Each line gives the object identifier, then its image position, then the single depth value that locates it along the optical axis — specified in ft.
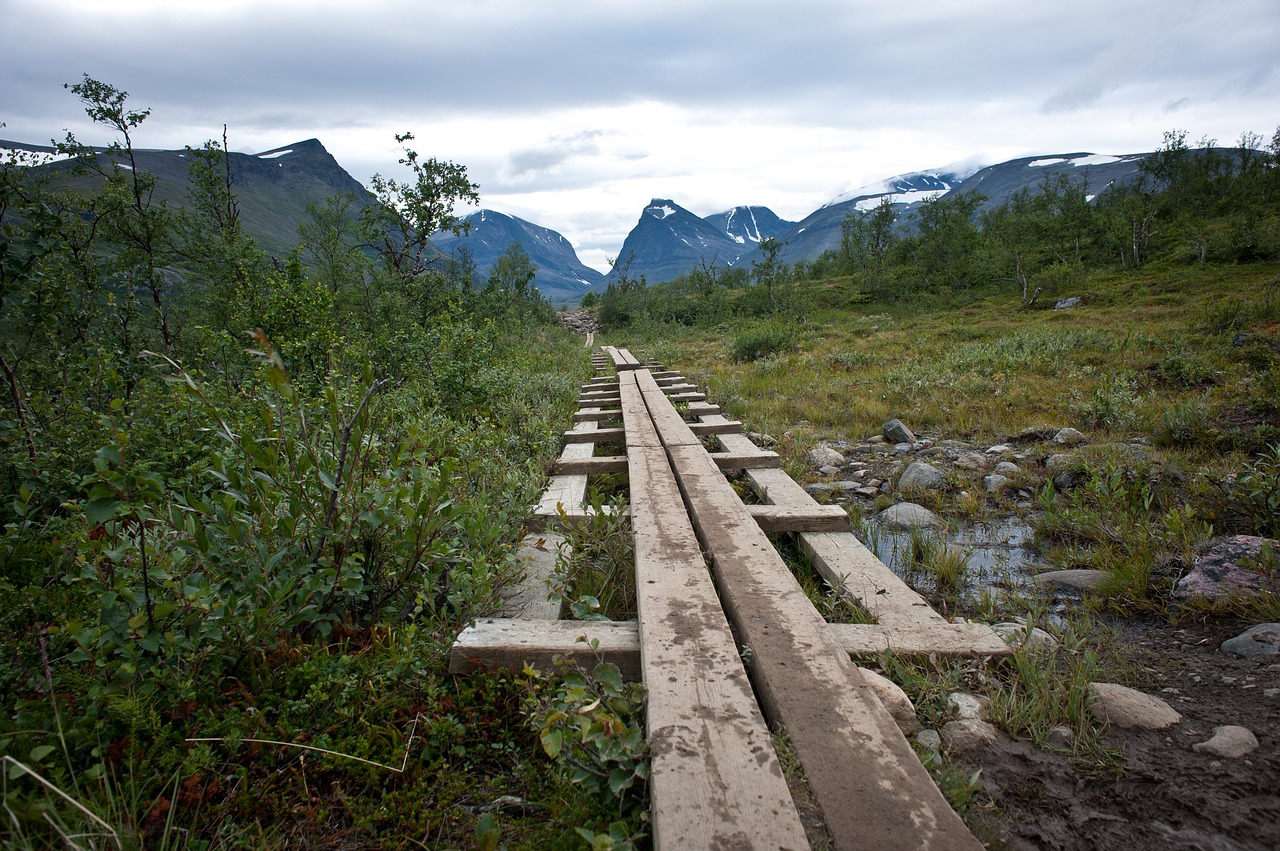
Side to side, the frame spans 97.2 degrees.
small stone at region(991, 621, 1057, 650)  5.86
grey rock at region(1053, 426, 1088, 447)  14.44
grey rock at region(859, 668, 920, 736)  4.80
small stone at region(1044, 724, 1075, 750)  4.65
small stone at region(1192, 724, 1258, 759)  4.40
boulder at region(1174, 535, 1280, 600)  6.83
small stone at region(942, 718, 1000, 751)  4.71
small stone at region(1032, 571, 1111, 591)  7.87
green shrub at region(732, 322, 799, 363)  39.81
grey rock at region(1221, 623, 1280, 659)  5.76
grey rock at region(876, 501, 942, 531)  10.60
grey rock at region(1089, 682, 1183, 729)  4.86
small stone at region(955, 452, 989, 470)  13.67
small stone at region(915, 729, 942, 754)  4.65
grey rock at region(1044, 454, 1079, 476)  12.30
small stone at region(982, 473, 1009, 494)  12.07
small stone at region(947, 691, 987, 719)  5.03
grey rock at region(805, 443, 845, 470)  14.70
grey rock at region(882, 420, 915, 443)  16.60
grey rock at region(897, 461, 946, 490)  12.51
